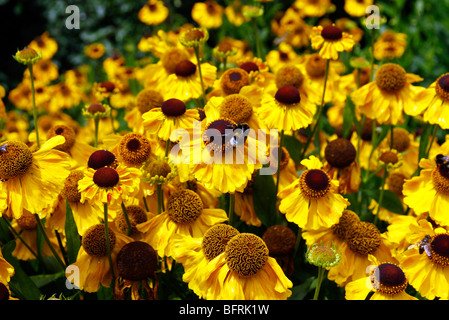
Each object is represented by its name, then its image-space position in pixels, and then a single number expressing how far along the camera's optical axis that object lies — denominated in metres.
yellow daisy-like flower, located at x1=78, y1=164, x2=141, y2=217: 0.51
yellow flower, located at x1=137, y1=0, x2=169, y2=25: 0.92
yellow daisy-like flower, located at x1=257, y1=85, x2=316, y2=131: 0.57
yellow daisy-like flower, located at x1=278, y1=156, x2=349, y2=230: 0.54
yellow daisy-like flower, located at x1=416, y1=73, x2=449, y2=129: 0.58
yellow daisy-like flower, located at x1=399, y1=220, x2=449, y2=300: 0.51
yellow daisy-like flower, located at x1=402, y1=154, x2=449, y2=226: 0.54
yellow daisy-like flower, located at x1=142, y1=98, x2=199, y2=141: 0.56
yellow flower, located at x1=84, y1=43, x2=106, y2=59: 0.95
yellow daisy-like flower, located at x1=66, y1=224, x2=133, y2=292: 0.54
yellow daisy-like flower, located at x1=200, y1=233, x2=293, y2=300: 0.49
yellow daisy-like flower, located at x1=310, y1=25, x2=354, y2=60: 0.62
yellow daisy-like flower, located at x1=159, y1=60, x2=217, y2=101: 0.65
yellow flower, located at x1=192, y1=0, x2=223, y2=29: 0.97
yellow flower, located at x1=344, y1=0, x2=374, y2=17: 0.92
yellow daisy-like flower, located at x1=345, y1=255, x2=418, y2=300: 0.50
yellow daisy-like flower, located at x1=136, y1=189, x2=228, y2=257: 0.54
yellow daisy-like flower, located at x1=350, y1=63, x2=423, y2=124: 0.62
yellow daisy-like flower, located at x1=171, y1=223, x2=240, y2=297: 0.50
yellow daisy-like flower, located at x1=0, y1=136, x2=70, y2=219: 0.52
